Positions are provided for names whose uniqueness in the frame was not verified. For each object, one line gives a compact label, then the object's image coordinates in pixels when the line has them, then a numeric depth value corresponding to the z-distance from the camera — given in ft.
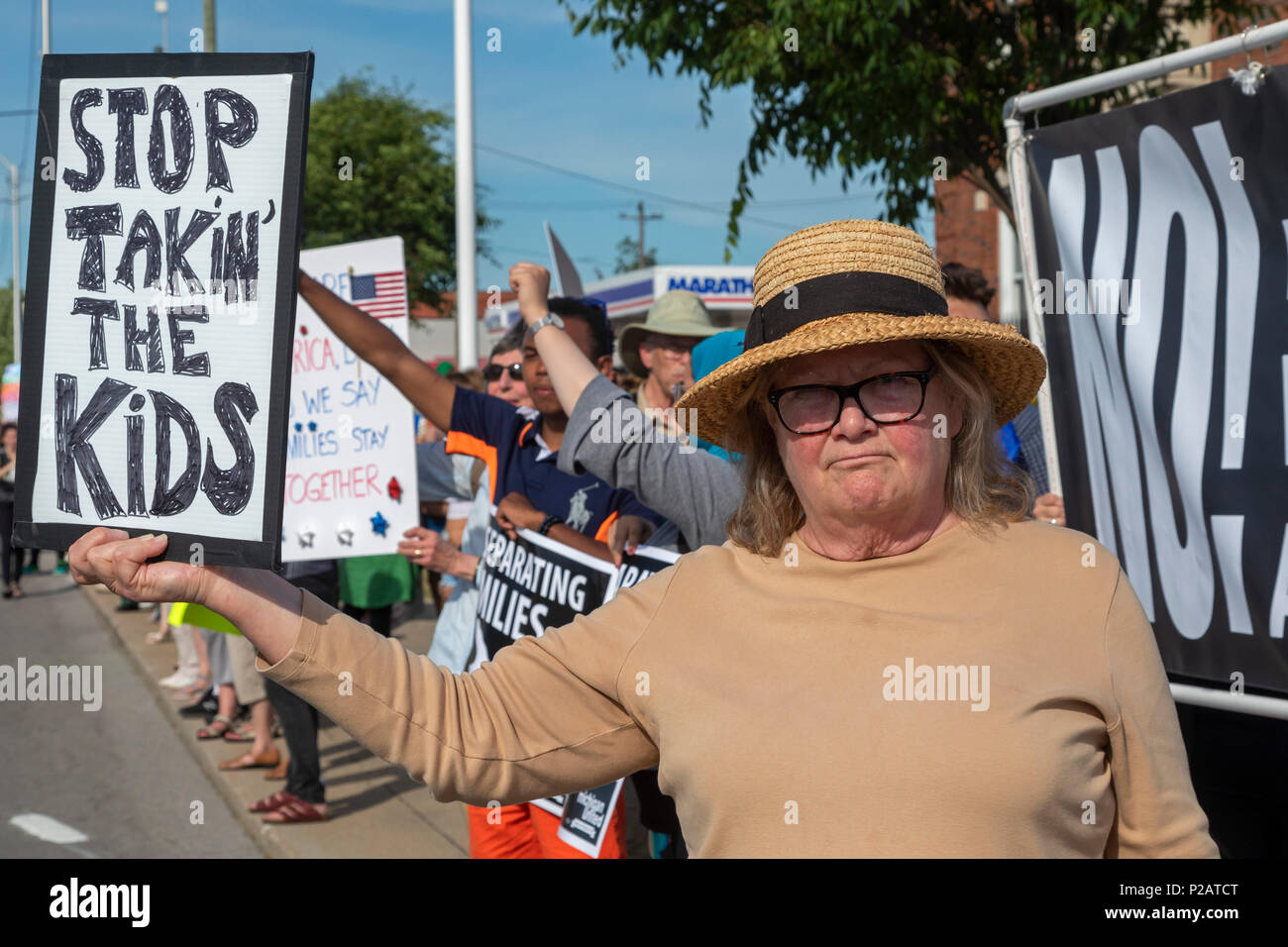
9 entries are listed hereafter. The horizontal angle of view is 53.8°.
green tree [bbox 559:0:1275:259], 25.23
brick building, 56.49
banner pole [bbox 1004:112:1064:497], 11.25
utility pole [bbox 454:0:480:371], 41.22
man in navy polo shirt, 11.41
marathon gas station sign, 74.33
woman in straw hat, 5.47
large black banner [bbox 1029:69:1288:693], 9.12
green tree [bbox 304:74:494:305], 72.84
